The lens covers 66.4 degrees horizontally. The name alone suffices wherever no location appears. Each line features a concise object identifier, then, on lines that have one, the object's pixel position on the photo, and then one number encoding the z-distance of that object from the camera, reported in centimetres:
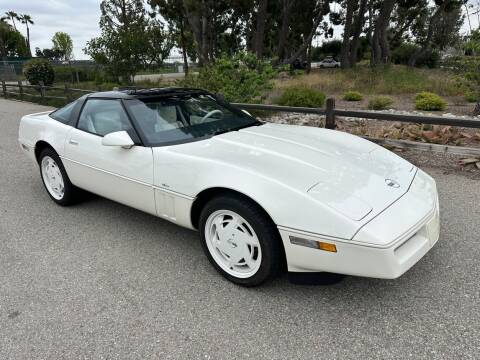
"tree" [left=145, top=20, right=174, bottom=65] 1712
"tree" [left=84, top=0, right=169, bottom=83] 1591
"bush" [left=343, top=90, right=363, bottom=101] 1200
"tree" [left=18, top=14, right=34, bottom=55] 6819
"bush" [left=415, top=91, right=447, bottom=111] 977
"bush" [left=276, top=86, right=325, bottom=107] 962
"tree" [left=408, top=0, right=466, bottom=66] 2897
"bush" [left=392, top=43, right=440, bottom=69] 3403
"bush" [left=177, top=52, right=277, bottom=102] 828
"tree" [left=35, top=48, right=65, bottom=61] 6950
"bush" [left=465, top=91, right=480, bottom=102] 880
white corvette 211
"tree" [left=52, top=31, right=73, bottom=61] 6819
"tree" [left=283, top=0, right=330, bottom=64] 2297
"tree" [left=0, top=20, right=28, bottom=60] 5309
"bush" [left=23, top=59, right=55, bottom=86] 1914
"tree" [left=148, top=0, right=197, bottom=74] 2054
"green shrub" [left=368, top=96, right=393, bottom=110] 1023
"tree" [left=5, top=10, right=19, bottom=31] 6521
